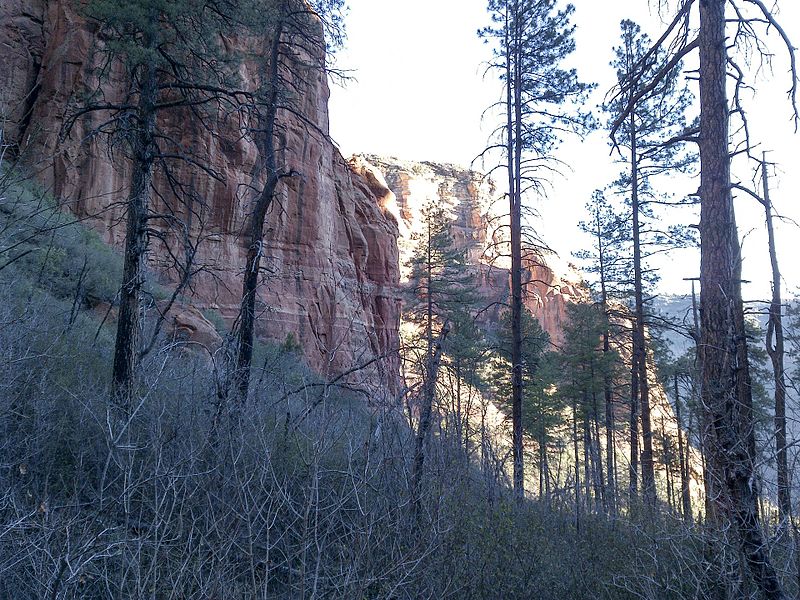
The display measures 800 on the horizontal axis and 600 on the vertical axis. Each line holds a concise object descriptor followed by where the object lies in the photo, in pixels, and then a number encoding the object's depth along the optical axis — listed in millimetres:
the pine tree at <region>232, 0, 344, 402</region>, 9391
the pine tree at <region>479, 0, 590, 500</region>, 14289
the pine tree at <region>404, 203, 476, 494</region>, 31891
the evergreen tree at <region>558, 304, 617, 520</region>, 25041
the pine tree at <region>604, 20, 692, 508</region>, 16219
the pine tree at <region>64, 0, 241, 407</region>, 7816
